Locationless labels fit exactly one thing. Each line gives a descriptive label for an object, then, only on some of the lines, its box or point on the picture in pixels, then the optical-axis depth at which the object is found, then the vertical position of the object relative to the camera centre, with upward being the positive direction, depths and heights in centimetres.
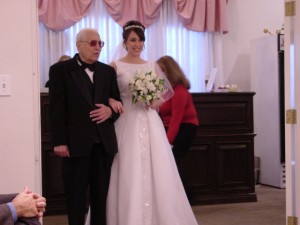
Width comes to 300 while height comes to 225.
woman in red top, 402 -3
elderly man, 293 -10
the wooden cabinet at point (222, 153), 486 -47
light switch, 262 +16
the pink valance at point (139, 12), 516 +119
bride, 325 -40
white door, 325 +3
